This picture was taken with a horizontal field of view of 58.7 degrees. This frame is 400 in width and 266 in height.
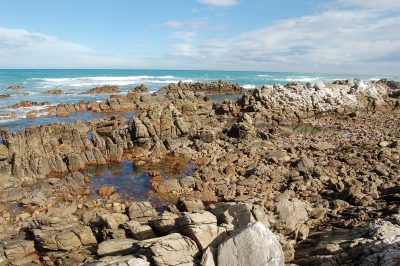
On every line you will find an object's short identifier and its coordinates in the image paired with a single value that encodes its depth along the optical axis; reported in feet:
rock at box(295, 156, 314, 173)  72.09
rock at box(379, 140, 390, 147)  88.96
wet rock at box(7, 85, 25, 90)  279.28
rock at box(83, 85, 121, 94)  257.09
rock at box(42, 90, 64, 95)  245.86
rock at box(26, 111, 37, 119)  148.06
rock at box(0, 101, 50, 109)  178.49
